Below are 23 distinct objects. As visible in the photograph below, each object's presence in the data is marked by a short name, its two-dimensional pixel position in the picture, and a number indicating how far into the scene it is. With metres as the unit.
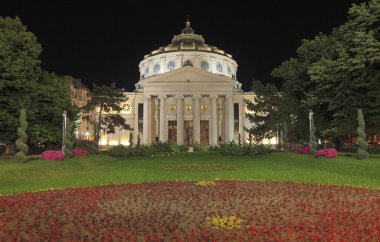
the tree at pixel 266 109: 54.66
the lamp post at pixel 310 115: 31.82
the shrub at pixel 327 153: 26.13
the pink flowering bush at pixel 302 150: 33.68
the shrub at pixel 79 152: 31.87
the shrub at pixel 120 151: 37.94
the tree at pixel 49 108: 33.38
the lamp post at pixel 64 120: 30.70
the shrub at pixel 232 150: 37.34
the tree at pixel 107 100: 58.78
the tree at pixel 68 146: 28.82
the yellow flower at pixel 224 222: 8.48
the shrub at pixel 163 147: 47.41
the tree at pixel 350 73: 25.69
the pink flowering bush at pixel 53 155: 26.27
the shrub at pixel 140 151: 38.12
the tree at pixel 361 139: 24.47
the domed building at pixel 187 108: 64.75
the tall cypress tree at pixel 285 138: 38.06
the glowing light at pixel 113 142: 76.88
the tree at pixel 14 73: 30.41
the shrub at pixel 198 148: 47.09
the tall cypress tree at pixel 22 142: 24.00
